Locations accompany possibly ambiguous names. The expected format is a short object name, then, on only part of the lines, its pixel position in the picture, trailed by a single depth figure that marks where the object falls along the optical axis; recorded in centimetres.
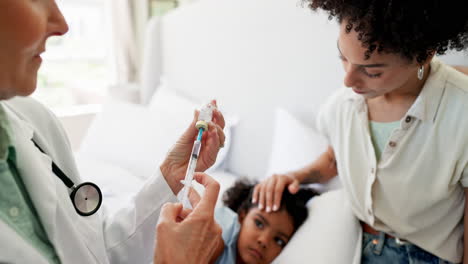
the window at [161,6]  274
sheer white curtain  265
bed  112
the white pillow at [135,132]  145
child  117
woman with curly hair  71
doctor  44
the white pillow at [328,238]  96
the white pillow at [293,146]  133
